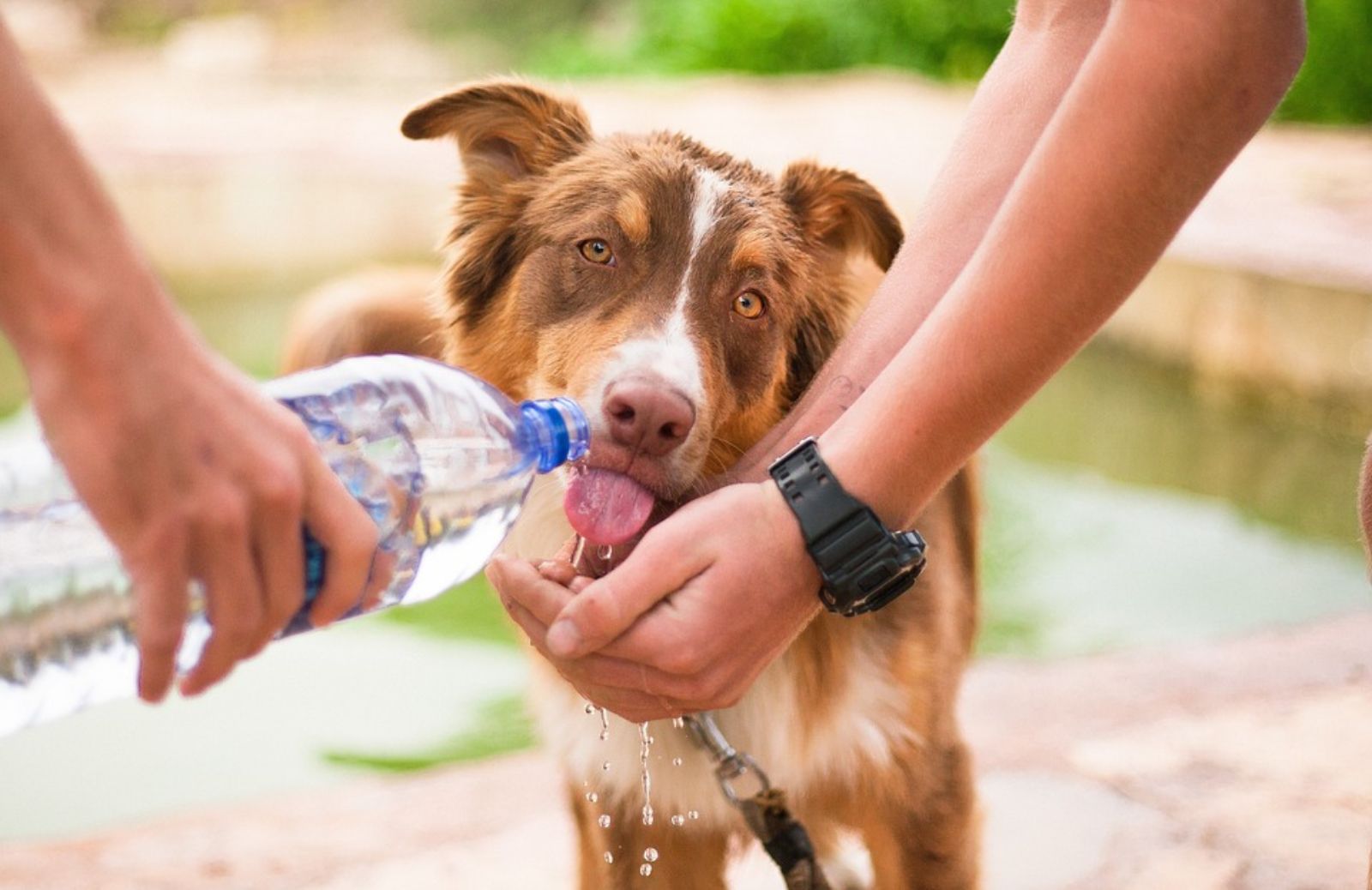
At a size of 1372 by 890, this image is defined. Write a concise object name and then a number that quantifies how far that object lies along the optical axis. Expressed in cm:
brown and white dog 250
